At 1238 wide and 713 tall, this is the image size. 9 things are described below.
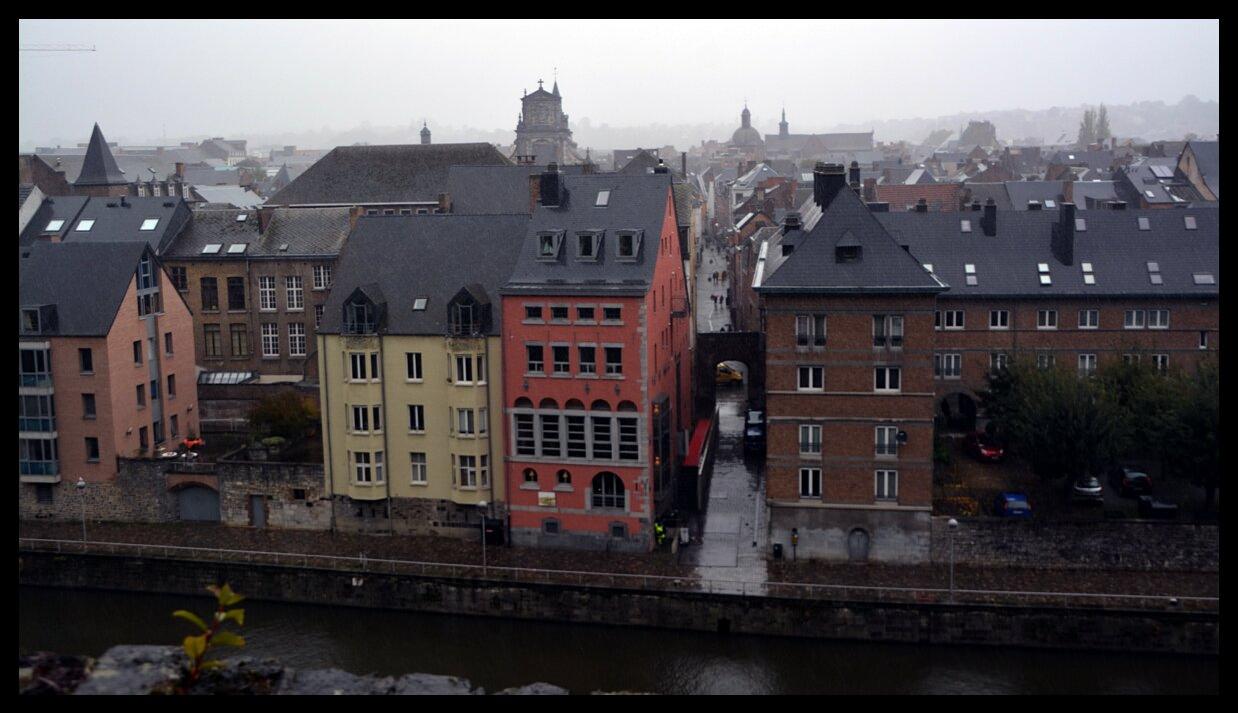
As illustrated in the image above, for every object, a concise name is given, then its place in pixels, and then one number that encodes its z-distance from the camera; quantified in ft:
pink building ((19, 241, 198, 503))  148.46
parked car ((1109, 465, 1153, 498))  135.74
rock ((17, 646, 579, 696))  29.43
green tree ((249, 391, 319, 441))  156.56
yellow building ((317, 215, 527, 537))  136.77
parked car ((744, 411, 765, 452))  169.37
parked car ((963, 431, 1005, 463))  147.33
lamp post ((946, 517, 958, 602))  120.16
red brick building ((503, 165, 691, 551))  130.82
